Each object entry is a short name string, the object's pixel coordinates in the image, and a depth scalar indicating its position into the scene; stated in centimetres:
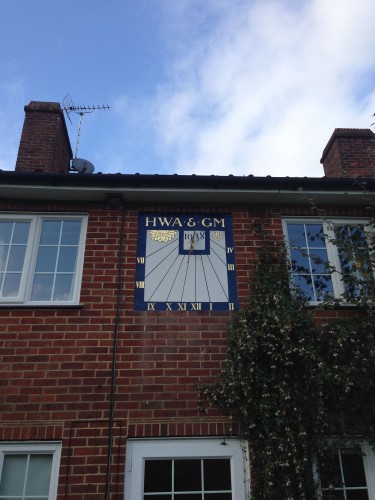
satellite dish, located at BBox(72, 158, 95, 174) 919
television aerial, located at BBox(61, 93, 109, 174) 917
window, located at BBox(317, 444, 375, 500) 511
